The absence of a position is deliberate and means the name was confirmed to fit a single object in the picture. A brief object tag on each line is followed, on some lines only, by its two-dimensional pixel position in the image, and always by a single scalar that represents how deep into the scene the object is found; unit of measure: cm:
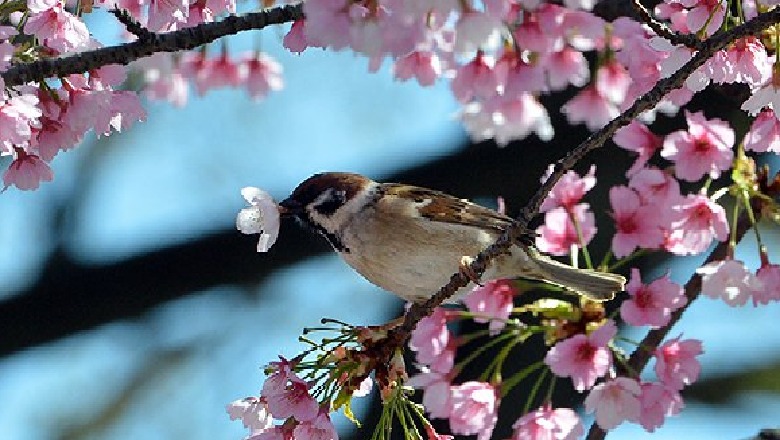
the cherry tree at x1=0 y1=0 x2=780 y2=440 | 402
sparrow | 590
